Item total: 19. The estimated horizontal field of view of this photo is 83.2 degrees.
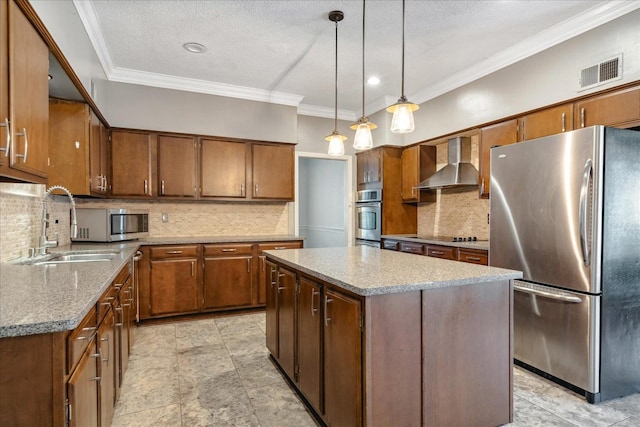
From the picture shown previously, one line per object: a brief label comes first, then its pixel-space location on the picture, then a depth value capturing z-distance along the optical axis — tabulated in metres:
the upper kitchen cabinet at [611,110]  2.60
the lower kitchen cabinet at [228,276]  4.18
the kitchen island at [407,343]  1.63
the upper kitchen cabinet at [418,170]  4.86
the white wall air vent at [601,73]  2.72
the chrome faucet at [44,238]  2.55
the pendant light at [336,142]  2.79
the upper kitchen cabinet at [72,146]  2.92
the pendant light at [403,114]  2.16
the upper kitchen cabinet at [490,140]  3.56
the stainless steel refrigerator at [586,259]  2.31
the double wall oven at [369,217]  5.08
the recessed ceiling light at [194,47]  3.40
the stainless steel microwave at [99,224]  3.51
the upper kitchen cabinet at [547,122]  3.07
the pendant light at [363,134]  2.54
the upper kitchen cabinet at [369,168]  5.13
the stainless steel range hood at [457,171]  4.14
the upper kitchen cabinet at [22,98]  1.46
